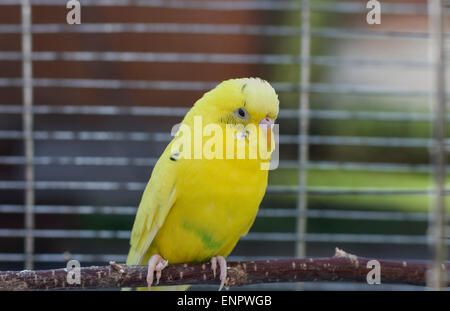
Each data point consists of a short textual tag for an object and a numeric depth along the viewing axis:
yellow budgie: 0.93
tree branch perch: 0.91
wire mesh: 1.04
